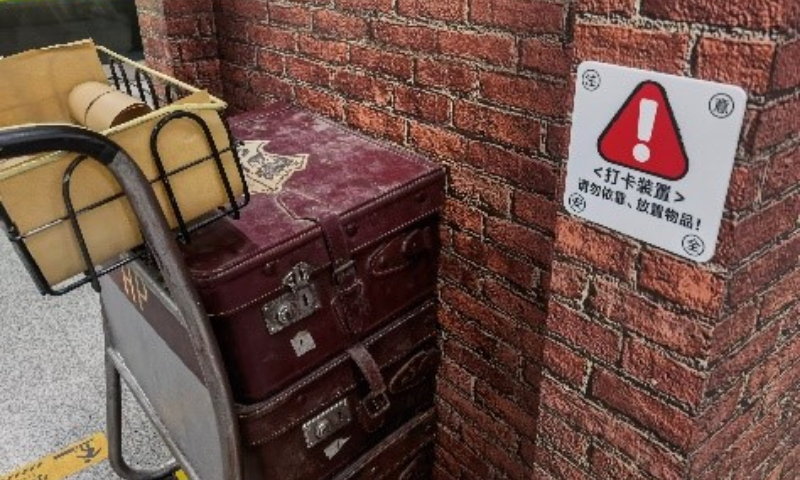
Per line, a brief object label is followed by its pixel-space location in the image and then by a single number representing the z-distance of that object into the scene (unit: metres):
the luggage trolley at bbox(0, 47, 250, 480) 1.15
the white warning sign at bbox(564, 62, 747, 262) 0.94
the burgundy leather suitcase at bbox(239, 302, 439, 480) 1.57
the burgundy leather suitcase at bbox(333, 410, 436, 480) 1.84
